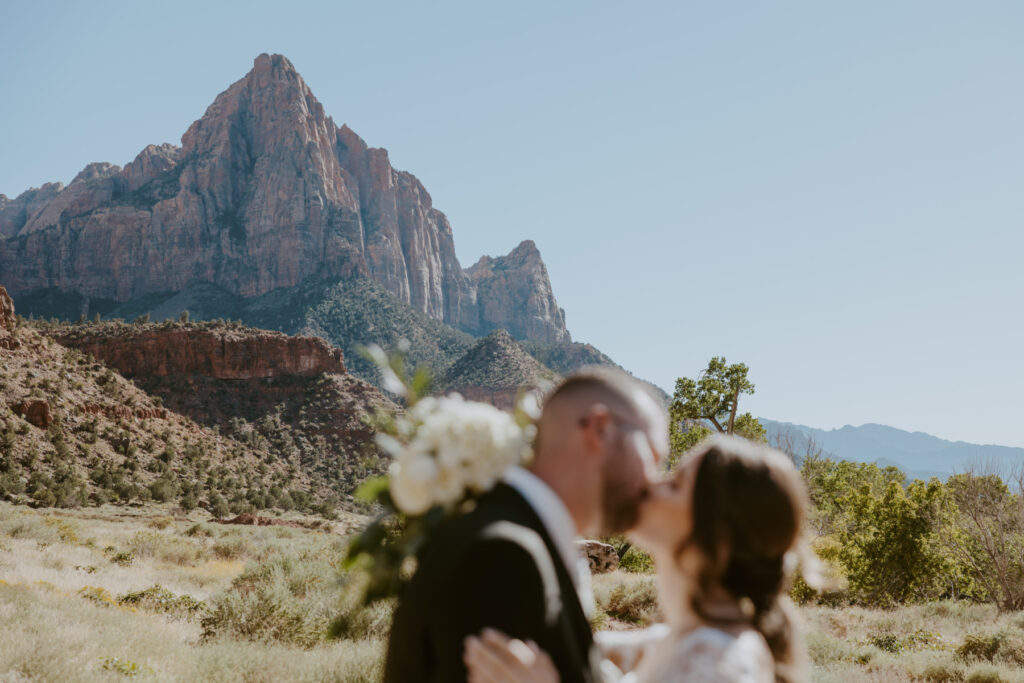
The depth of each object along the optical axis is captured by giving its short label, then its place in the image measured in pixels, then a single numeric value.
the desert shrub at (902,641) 11.22
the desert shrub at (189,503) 33.67
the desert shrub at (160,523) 25.12
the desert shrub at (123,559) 15.39
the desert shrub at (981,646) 10.12
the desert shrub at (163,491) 33.88
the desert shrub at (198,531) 22.97
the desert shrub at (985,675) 8.66
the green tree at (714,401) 25.78
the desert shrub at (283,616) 8.82
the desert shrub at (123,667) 6.78
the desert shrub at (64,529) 17.33
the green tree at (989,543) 15.51
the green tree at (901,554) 17.81
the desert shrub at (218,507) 34.28
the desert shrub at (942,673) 8.92
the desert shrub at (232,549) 19.14
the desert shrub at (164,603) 11.05
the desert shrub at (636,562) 19.20
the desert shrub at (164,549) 17.09
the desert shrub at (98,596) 10.20
